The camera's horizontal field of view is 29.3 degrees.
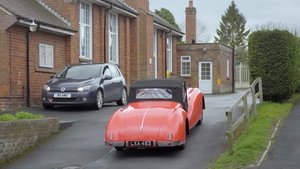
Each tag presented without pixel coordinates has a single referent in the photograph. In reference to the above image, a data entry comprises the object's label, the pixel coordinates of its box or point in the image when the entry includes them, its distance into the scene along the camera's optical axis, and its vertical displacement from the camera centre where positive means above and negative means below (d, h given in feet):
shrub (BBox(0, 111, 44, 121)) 45.01 -2.70
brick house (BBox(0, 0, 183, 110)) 65.98 +6.40
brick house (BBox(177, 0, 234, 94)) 148.87 +4.78
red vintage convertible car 37.91 -2.38
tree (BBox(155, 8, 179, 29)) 207.92 +25.27
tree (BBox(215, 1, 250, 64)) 313.73 +30.92
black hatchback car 61.31 -0.31
